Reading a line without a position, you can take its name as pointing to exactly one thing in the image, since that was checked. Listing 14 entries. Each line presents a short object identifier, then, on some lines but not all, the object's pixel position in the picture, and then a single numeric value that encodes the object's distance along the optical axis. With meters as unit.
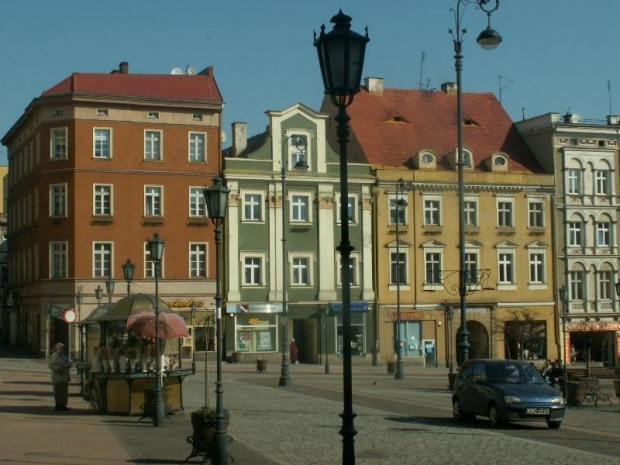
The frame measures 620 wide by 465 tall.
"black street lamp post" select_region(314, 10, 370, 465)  10.46
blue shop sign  61.16
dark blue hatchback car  22.80
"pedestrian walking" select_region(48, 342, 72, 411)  27.16
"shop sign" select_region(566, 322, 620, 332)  64.94
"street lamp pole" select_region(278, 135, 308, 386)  40.34
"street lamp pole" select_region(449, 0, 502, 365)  26.22
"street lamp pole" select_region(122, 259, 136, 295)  36.72
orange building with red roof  58.03
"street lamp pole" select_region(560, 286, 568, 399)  32.19
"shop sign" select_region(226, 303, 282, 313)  59.28
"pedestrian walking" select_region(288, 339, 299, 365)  59.92
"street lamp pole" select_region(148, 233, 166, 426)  23.47
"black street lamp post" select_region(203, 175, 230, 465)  16.62
